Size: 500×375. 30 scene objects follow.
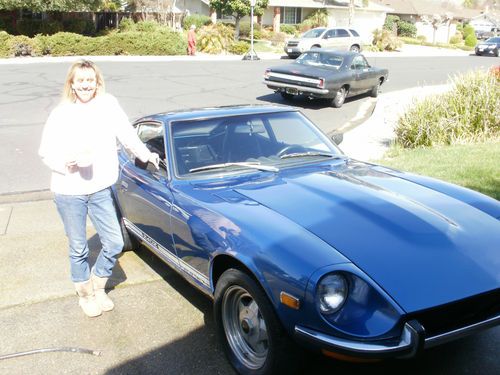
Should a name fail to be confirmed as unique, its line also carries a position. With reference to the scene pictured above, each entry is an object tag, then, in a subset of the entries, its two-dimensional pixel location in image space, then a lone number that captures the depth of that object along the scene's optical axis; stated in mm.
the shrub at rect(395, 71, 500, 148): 9305
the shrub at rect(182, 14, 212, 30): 41531
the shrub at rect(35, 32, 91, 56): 27928
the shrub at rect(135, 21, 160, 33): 33500
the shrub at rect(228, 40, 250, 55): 32906
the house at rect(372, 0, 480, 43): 65062
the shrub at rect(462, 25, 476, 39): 64306
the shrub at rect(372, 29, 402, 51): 42875
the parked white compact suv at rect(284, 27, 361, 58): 30703
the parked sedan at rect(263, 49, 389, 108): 14240
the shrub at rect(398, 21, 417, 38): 59750
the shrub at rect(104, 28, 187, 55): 29516
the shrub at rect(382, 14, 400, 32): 57719
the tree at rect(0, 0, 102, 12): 28609
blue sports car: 2734
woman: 3631
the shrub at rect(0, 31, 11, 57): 27106
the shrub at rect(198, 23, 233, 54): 32531
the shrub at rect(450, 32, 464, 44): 60938
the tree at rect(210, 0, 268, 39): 37469
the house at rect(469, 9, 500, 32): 92688
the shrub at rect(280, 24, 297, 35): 47562
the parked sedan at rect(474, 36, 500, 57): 42281
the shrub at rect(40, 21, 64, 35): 31469
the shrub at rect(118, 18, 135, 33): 34669
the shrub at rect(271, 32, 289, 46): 42244
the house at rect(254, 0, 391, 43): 48969
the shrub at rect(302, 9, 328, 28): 49812
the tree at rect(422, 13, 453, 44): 62375
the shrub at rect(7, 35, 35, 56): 27234
